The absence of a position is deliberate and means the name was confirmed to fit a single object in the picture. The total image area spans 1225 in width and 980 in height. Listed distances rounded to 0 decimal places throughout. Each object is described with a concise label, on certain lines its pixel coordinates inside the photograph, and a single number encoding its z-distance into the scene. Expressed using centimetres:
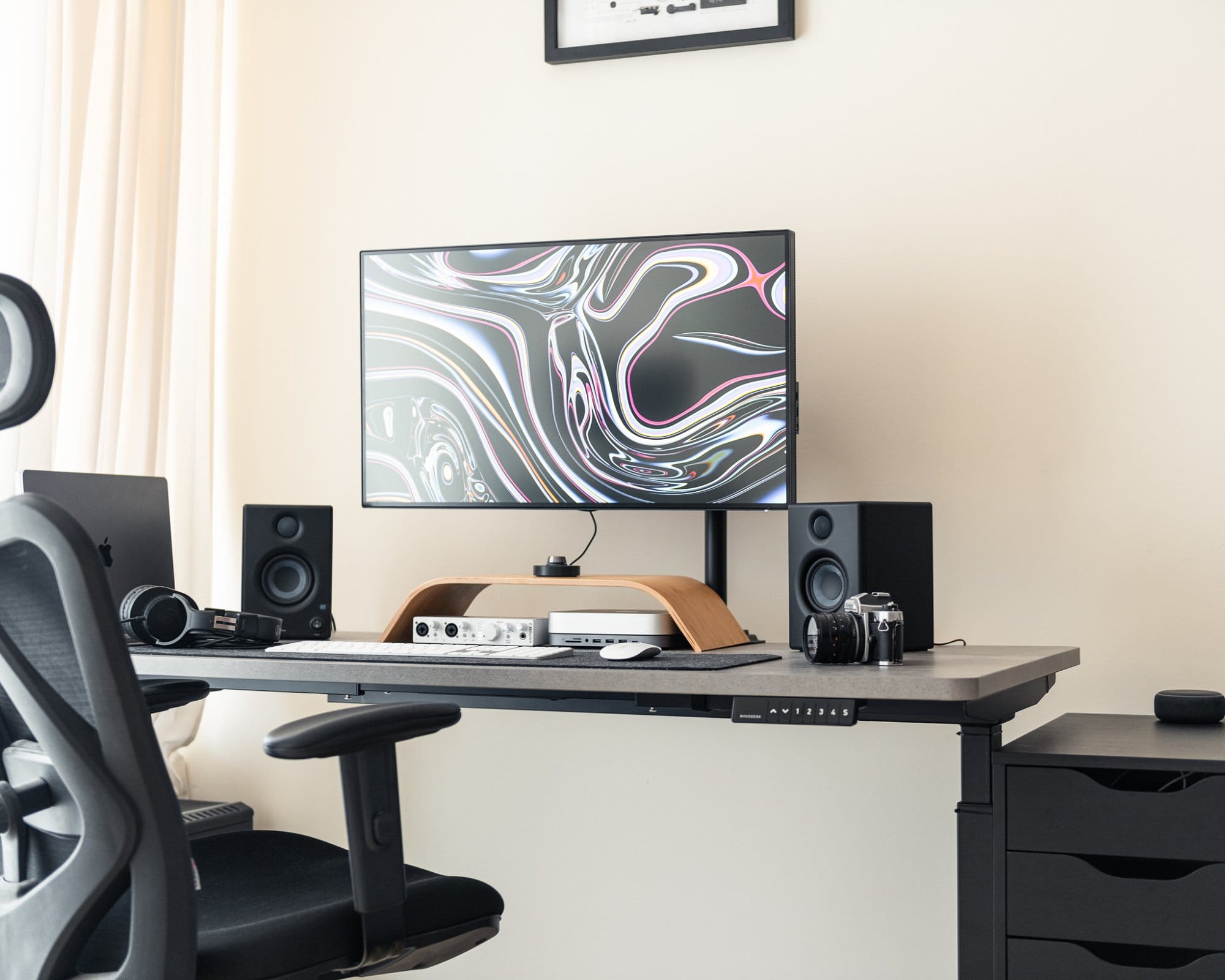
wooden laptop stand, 189
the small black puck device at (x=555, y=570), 204
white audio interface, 193
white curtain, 230
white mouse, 169
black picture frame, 236
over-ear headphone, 196
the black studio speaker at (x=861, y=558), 179
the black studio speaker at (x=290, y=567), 216
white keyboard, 175
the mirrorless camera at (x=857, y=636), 165
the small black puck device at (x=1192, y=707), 189
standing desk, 149
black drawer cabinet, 148
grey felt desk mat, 164
